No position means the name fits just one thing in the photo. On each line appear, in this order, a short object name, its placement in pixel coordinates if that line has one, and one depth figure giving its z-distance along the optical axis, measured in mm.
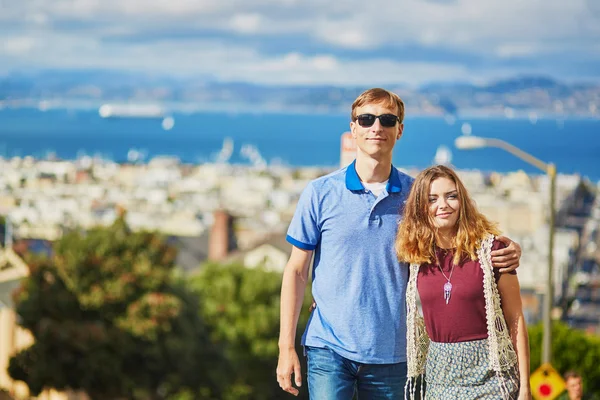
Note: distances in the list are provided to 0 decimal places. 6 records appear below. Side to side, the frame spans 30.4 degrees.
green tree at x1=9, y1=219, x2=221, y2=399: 24453
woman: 4207
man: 4434
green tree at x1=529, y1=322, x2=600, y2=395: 27516
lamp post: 19812
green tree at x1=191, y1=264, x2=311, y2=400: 36750
